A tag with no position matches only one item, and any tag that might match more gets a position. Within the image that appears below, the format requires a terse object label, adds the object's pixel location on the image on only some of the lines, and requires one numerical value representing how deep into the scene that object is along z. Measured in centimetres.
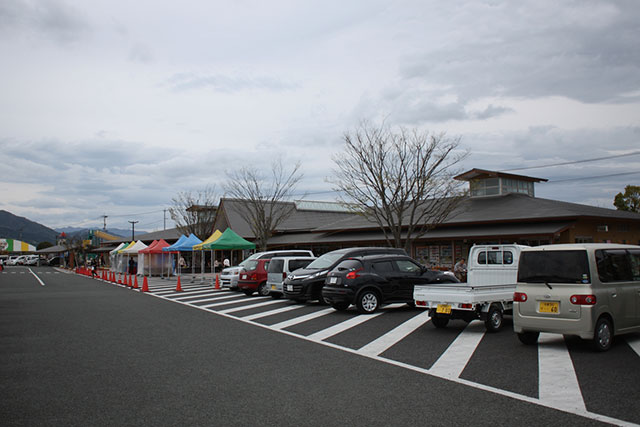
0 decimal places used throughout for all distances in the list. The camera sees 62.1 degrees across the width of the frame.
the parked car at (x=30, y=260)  9281
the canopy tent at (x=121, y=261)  4638
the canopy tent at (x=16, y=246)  12075
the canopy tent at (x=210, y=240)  3148
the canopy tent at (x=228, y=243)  2994
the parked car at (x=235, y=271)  2319
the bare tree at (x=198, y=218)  5206
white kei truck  1101
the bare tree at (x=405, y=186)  2677
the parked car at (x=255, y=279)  2119
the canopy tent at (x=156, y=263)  4150
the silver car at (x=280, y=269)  1955
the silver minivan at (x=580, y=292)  860
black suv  1473
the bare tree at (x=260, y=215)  3816
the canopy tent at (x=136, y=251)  4194
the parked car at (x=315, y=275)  1694
